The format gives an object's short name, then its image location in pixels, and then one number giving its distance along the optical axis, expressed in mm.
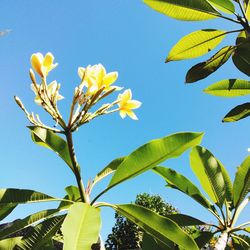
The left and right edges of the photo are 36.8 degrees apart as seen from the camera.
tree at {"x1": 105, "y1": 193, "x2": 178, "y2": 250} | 8695
